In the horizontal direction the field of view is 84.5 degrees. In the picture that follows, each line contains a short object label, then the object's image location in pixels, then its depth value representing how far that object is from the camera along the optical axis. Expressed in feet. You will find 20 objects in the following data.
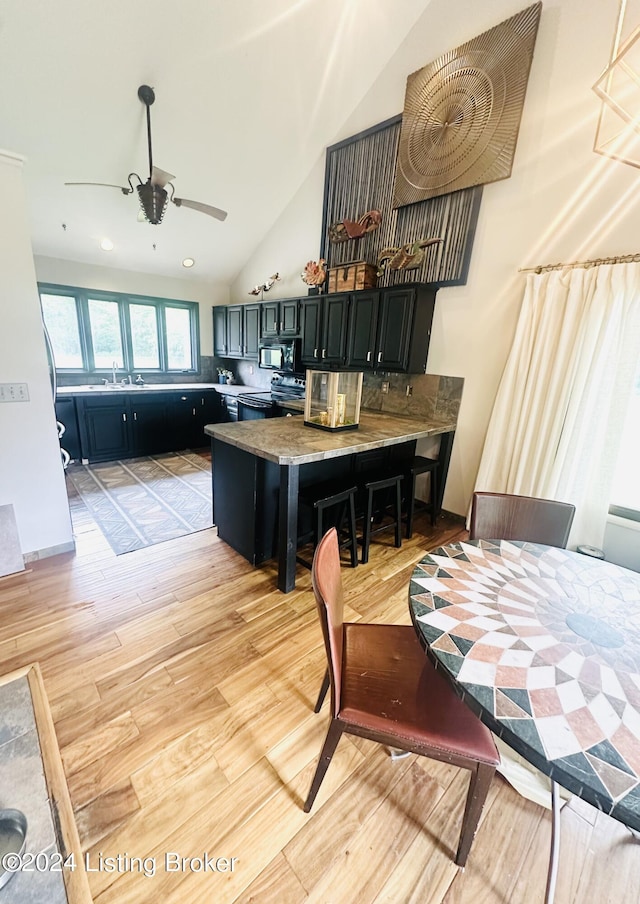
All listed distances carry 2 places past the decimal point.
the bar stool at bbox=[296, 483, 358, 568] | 7.41
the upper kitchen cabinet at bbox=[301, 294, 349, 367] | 12.38
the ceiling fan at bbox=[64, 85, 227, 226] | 8.75
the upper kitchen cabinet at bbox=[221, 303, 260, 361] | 16.67
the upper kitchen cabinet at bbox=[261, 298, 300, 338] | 14.25
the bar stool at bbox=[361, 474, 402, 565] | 8.50
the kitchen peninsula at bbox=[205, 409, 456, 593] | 6.94
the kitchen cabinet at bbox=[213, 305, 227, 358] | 18.66
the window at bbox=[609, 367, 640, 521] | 7.78
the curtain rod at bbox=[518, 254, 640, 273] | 7.25
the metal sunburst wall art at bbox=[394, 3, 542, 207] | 8.43
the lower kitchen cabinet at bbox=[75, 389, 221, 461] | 14.58
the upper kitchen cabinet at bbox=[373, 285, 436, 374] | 10.41
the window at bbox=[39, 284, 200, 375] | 14.96
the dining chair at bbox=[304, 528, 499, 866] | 3.29
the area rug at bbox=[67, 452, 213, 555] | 9.79
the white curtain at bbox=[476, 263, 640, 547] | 7.50
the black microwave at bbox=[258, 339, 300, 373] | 14.38
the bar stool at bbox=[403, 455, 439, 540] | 9.79
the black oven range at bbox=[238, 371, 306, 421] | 14.78
